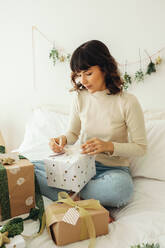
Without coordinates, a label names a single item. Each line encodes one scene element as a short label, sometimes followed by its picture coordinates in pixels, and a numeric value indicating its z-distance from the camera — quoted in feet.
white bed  2.64
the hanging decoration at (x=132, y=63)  4.97
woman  3.44
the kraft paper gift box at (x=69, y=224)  2.55
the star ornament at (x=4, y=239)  2.30
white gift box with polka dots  3.13
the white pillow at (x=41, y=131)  4.87
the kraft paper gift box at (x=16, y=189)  2.85
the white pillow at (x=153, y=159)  4.24
